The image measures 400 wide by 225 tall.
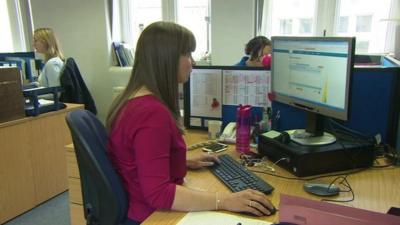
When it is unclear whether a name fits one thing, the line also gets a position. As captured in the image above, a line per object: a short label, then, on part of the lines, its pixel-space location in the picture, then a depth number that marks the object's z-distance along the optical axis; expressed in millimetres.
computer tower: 1379
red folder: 871
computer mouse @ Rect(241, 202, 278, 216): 1087
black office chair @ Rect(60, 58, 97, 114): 3771
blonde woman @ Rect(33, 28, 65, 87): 3713
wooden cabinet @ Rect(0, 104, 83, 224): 2527
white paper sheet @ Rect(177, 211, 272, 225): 1037
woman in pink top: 1075
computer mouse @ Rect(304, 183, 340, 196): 1220
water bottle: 1684
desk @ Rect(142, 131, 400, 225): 1109
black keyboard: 1254
